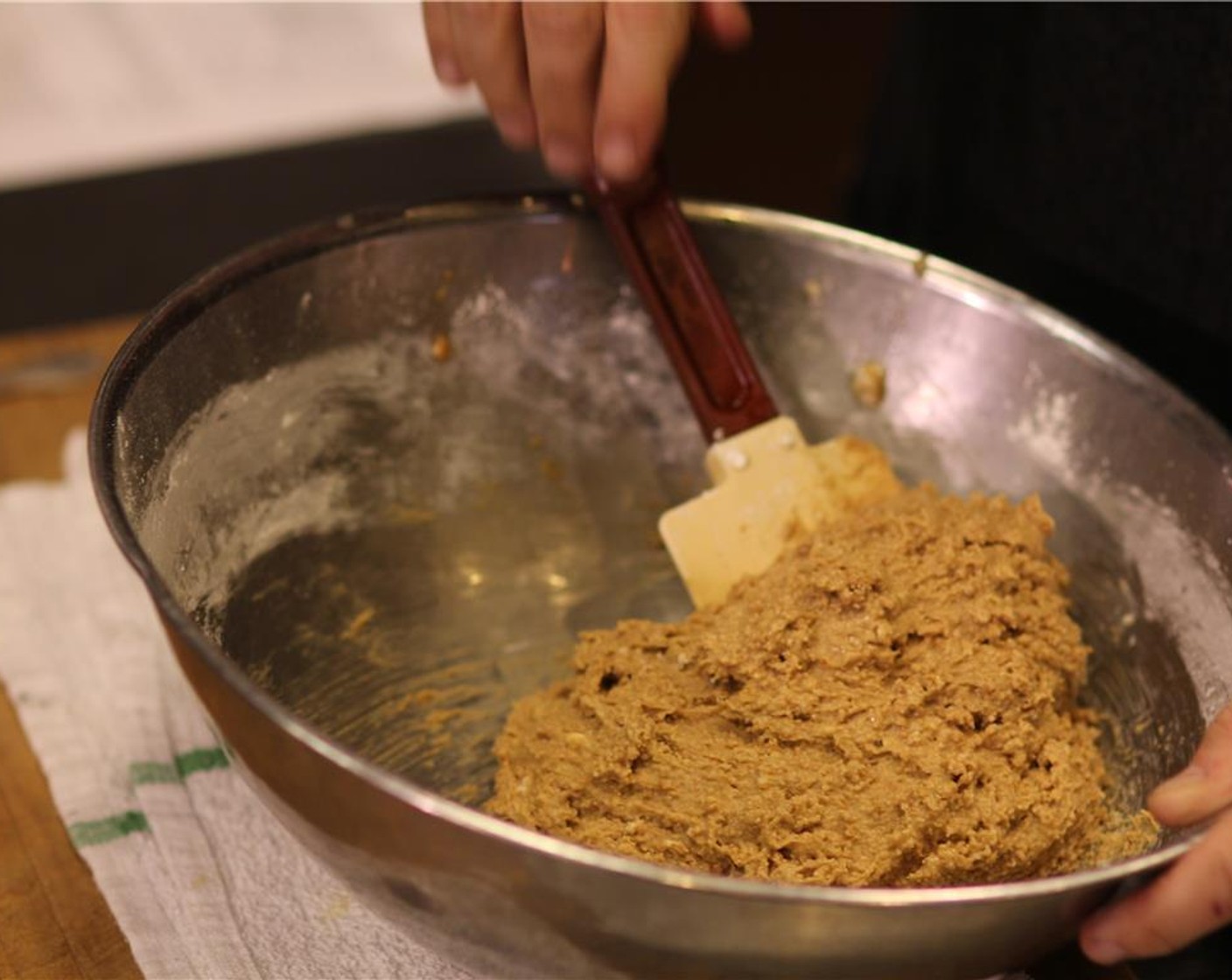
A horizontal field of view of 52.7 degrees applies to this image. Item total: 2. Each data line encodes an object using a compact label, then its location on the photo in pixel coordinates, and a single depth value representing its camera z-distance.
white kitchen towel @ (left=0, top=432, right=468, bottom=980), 0.73
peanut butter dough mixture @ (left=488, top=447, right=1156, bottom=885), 0.71
